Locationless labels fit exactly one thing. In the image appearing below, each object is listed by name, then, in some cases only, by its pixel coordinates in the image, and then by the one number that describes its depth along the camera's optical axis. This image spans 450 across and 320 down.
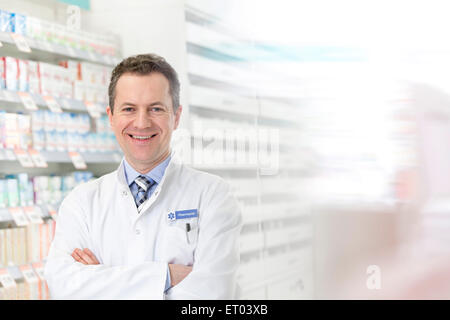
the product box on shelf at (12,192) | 3.59
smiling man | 2.27
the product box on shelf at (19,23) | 3.63
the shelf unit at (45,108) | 3.57
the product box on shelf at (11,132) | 3.57
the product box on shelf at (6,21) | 3.56
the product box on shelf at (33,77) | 3.74
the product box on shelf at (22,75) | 3.65
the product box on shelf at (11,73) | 3.57
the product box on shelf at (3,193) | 3.55
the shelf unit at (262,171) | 2.94
